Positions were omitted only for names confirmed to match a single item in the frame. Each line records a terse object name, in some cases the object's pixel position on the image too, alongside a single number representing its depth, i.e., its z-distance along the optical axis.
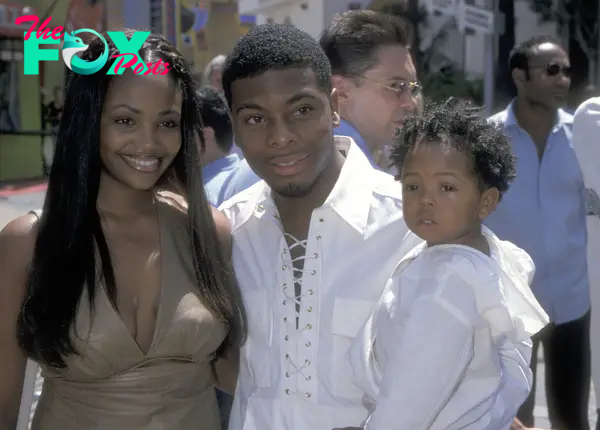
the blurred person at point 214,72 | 7.40
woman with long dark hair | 2.33
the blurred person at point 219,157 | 4.25
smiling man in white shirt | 2.29
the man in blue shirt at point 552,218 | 4.48
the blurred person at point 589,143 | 3.31
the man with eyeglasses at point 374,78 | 3.67
